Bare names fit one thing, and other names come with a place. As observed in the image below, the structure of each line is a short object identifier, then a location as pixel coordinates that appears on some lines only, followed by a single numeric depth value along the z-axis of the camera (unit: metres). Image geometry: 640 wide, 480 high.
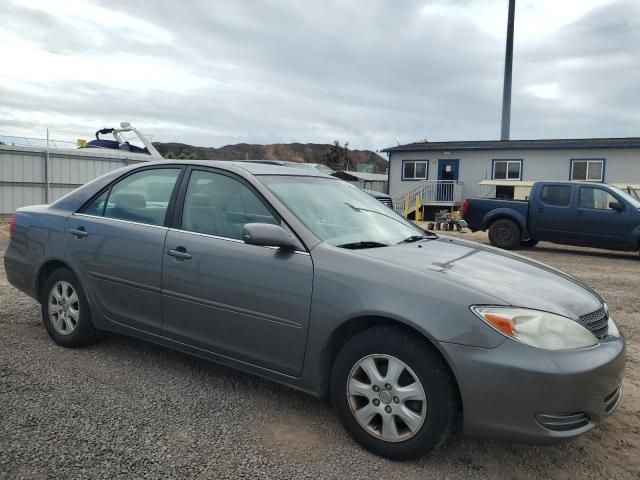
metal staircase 25.98
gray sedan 2.55
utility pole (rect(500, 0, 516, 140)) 38.31
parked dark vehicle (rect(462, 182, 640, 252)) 11.61
